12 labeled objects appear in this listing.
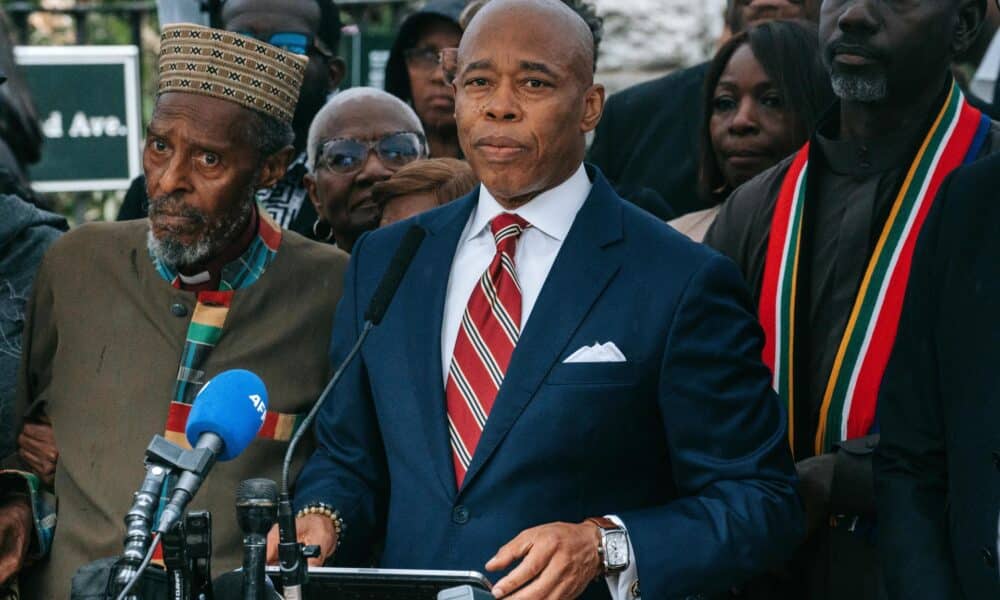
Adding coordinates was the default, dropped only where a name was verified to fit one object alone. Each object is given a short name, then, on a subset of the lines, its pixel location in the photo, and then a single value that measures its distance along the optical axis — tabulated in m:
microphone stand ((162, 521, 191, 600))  6.46
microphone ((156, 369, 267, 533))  6.41
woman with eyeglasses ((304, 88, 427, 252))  12.14
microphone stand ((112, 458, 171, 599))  6.18
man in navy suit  7.94
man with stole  9.22
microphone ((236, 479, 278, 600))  6.39
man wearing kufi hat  9.42
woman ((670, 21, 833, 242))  11.76
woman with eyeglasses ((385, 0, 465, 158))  14.33
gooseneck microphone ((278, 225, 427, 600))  6.57
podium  6.87
